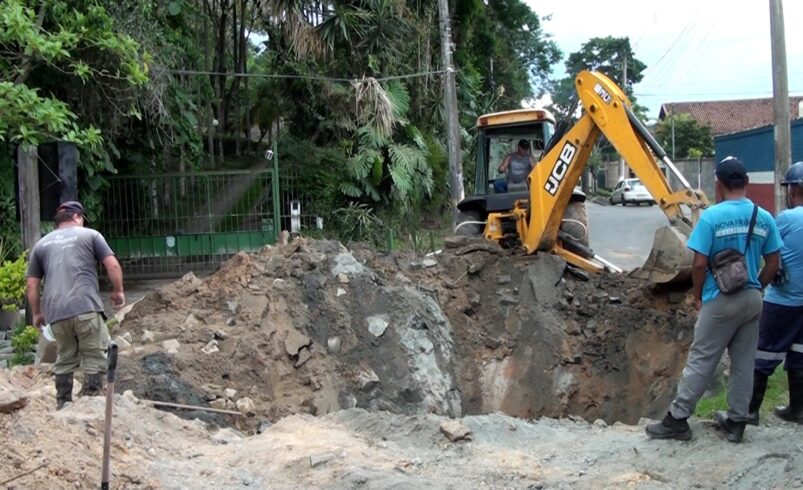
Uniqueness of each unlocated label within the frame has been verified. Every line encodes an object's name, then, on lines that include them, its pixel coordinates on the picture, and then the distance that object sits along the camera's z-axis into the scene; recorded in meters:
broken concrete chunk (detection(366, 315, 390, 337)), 9.65
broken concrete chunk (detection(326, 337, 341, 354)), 9.31
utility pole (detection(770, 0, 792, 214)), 13.38
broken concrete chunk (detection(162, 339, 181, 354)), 8.33
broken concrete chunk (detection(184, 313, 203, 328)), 8.95
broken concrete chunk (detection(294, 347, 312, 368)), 8.91
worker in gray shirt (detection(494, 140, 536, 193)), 12.17
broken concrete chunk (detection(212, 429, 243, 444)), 6.70
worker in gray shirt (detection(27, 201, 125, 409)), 6.61
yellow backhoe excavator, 9.20
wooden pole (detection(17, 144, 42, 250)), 10.92
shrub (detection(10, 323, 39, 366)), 9.81
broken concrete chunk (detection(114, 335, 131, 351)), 8.43
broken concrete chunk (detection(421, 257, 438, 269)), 11.27
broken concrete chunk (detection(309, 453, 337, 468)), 5.61
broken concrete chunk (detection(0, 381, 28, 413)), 5.40
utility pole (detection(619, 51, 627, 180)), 53.25
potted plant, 10.75
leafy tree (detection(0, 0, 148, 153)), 9.37
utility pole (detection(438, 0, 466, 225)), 17.95
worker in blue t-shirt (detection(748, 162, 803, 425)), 5.82
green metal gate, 16.64
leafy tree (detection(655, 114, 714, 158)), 53.78
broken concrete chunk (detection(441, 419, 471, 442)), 6.04
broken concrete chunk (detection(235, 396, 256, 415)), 7.75
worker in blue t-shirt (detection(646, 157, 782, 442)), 5.30
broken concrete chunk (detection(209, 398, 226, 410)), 7.70
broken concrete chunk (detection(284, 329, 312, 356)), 8.97
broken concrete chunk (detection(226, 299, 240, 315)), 9.30
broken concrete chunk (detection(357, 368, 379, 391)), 8.97
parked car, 40.25
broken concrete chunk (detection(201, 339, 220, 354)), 8.47
